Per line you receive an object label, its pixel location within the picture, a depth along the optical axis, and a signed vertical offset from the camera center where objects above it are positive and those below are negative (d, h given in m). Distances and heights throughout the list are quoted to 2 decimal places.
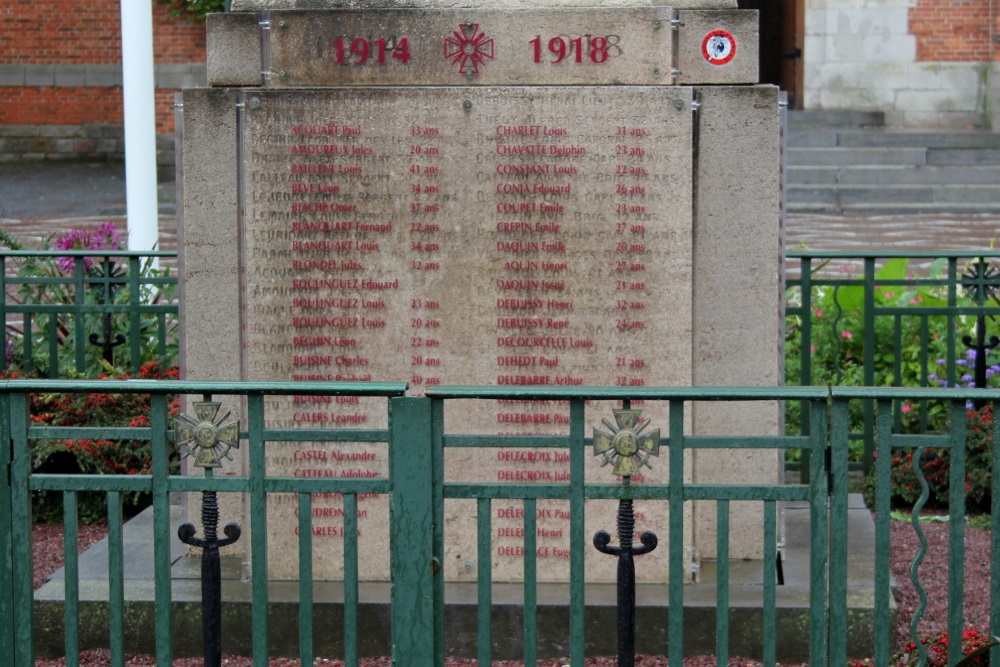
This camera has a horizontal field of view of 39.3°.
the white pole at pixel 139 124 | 11.63 +1.30
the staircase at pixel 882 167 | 18.83 +1.54
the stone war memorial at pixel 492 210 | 5.43 +0.26
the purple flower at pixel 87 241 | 8.97 +0.26
